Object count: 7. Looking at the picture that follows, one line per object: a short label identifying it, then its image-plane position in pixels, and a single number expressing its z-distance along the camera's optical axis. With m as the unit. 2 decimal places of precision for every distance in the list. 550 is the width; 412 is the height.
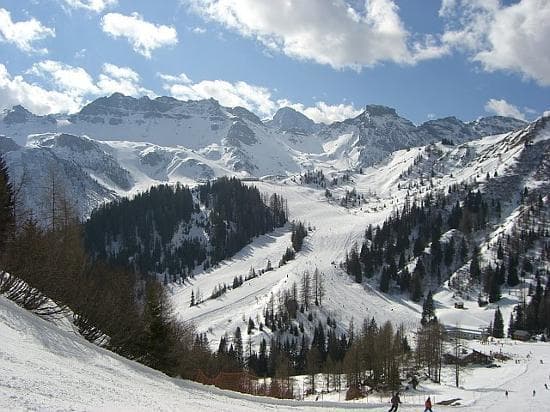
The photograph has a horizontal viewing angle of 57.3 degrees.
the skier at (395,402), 38.59
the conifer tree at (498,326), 152.25
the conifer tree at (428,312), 167.57
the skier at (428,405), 38.04
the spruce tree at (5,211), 36.91
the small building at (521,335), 149.12
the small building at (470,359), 111.12
